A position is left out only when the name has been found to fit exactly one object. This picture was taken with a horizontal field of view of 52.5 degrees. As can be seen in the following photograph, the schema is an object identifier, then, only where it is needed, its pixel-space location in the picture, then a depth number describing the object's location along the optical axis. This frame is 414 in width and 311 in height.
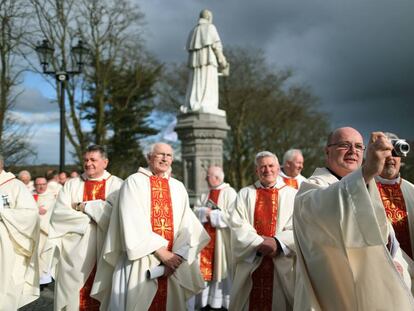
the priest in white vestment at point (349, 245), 2.28
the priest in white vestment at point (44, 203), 7.93
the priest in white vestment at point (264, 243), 4.20
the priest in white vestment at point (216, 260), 6.79
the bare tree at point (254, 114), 25.91
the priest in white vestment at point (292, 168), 6.62
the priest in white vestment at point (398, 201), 3.66
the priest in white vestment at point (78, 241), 4.65
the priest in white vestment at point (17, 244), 4.74
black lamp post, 10.84
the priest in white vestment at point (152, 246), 4.02
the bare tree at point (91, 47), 19.16
